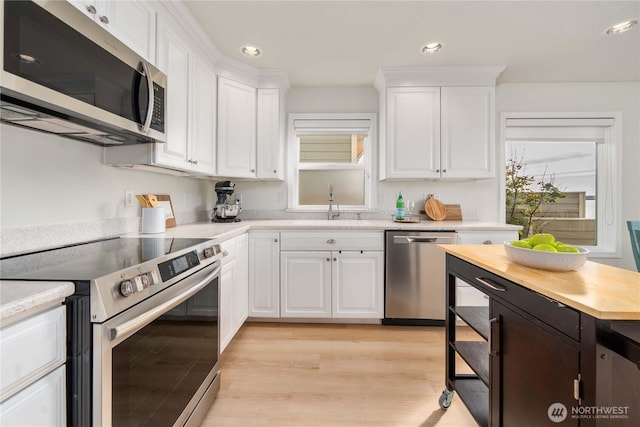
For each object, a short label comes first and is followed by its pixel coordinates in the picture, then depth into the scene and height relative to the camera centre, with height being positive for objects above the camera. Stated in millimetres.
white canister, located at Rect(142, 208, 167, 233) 1866 -54
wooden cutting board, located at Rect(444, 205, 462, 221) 3057 +7
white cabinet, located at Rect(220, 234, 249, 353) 1930 -565
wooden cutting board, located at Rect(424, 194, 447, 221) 2990 +47
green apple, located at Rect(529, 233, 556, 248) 1069 -97
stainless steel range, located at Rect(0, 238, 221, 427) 779 -386
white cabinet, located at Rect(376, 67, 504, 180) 2768 +879
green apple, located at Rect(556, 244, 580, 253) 1032 -125
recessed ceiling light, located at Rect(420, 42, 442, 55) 2338 +1377
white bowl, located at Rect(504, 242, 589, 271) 989 -159
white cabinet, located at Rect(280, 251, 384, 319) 2541 -601
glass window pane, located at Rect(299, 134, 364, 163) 3254 +734
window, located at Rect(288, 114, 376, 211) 3193 +515
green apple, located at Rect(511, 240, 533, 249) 1122 -121
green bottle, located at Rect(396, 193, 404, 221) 2885 +38
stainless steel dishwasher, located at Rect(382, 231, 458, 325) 2492 -537
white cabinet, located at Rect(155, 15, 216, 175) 1808 +791
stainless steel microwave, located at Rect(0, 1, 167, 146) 851 +488
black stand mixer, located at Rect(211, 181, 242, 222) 2680 +50
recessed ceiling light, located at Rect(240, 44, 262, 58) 2385 +1370
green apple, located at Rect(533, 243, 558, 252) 1030 -122
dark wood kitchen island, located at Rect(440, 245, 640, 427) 699 -376
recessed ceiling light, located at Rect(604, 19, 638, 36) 2072 +1389
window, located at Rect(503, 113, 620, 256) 3057 +484
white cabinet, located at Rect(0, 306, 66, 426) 607 -367
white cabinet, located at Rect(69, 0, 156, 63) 1226 +931
